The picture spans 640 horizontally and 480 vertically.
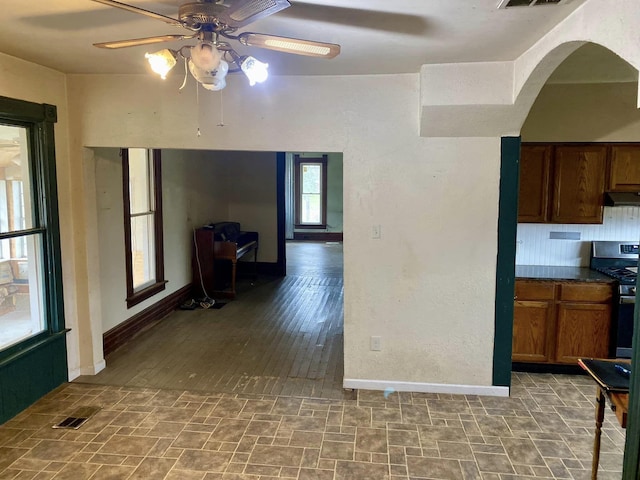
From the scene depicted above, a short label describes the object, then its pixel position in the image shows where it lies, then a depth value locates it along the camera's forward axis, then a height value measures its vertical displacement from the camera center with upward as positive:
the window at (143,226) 4.66 -0.30
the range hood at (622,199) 3.71 +0.01
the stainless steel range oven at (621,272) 3.61 -0.61
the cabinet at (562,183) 3.90 +0.15
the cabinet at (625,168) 3.84 +0.27
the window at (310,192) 11.99 +0.19
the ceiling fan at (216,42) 1.68 +0.66
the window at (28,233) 3.15 -0.25
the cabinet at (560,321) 3.70 -1.00
